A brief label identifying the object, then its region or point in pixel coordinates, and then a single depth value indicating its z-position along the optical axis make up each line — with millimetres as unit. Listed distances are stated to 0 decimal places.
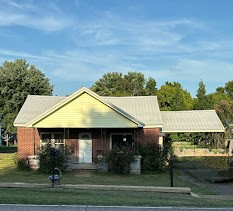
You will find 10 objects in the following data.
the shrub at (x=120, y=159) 23281
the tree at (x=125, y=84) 72500
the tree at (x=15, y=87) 52625
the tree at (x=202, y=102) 48562
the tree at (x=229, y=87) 79938
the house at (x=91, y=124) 24953
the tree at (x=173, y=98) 56812
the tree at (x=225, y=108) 47525
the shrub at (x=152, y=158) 24325
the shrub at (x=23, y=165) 24733
